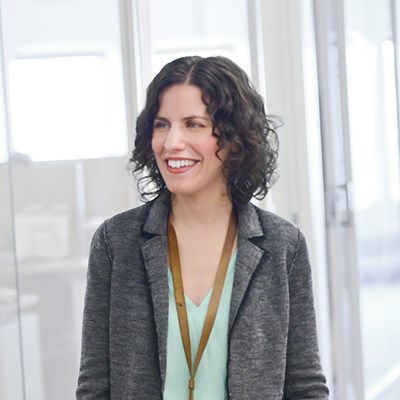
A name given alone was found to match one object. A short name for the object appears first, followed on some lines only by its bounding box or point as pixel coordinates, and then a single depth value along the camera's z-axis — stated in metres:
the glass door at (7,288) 3.36
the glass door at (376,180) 6.54
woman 2.61
